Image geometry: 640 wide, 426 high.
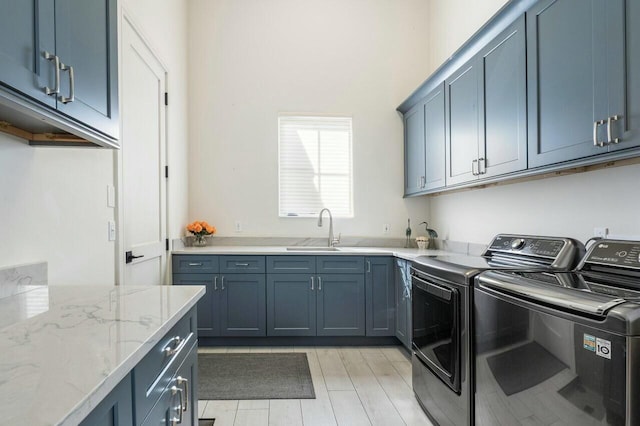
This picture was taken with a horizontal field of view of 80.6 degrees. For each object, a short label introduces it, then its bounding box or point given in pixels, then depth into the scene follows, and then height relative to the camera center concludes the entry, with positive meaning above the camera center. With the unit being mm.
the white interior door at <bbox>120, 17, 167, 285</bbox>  2461 +373
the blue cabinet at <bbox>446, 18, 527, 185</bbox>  2137 +651
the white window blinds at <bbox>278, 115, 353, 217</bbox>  4117 +519
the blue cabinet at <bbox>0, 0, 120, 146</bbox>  931 +436
